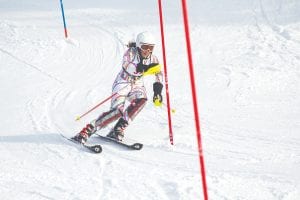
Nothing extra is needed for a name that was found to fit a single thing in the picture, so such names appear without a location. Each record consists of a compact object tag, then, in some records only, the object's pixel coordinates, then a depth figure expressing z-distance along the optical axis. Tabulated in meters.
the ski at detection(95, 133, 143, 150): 13.16
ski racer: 13.17
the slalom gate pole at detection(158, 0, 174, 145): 12.75
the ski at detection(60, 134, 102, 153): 12.84
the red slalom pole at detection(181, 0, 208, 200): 7.76
